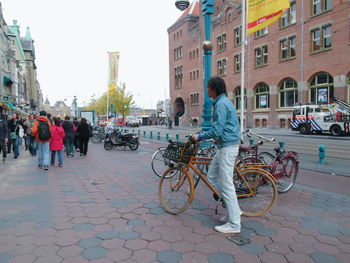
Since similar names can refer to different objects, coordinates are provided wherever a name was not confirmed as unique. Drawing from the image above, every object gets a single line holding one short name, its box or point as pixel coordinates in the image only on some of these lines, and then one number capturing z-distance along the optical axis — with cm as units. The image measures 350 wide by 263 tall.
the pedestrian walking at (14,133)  1027
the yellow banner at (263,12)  859
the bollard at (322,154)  827
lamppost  802
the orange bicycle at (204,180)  400
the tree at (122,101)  6800
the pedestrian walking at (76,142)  1254
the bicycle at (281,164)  513
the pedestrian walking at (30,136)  1059
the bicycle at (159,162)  691
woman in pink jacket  844
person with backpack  771
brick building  2400
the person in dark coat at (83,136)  1107
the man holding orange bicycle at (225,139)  340
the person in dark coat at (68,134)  1071
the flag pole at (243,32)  891
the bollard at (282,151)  517
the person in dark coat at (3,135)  886
